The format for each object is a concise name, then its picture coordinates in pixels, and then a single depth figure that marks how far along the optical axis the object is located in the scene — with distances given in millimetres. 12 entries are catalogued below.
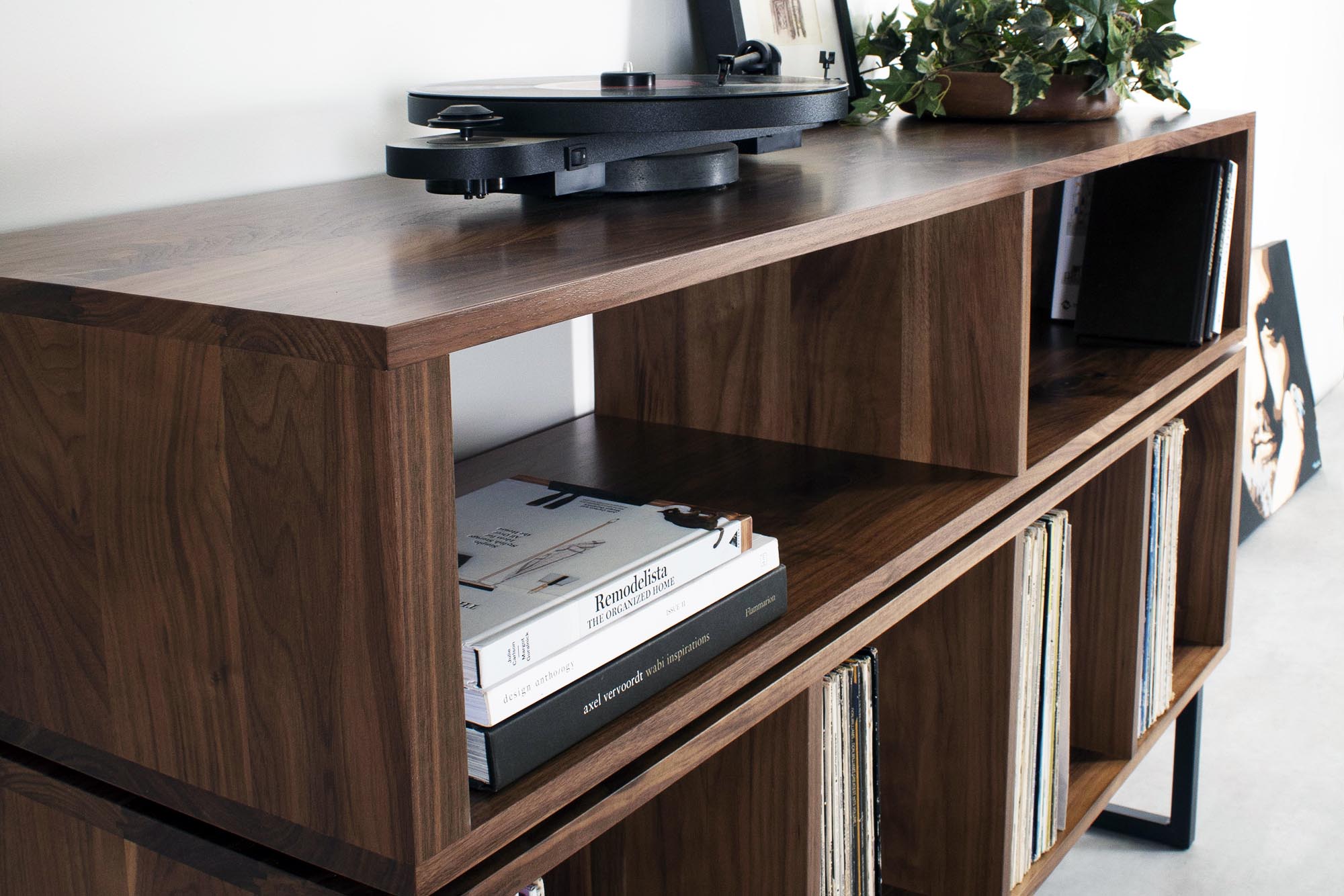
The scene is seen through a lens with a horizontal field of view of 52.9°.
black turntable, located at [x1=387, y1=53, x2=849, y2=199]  916
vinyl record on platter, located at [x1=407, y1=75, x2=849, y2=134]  981
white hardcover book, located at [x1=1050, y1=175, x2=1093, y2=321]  1889
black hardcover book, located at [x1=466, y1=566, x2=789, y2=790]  740
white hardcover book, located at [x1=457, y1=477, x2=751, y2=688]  764
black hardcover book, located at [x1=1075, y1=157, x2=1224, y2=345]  1702
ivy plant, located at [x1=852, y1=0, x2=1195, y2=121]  1570
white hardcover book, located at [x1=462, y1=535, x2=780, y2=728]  732
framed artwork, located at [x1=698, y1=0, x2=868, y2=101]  1585
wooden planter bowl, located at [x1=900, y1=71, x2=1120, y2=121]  1595
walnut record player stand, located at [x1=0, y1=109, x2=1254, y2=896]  648
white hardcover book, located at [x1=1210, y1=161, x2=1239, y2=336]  1711
